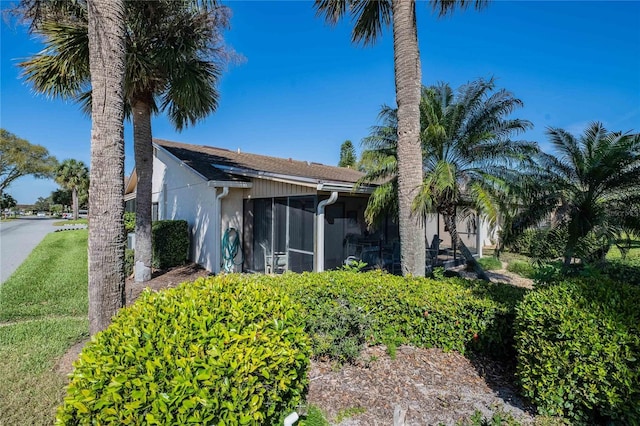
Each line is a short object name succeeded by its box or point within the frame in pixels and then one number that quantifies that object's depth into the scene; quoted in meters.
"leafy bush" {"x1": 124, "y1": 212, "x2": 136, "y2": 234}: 15.49
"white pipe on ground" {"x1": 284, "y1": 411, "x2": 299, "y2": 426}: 2.04
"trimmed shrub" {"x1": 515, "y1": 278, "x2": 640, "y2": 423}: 2.81
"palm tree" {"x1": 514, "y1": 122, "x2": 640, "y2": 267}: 7.14
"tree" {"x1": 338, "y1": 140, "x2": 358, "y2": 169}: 43.56
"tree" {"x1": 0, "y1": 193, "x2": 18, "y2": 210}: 60.41
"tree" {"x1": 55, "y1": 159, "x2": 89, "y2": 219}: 45.69
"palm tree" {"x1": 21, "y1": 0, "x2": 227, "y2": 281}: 7.48
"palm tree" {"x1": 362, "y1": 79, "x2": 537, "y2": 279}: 7.84
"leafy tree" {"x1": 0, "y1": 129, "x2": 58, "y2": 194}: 40.34
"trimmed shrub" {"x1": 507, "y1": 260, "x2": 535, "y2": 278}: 11.66
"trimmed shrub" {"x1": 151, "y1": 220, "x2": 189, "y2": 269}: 11.12
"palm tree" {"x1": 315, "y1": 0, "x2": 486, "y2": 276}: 5.93
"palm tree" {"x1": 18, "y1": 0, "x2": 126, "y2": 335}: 4.13
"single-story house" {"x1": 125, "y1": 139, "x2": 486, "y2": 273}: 8.48
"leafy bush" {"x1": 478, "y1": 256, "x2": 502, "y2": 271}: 12.81
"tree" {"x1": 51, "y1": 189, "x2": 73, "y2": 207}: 65.81
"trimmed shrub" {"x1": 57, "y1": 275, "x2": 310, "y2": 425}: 1.63
